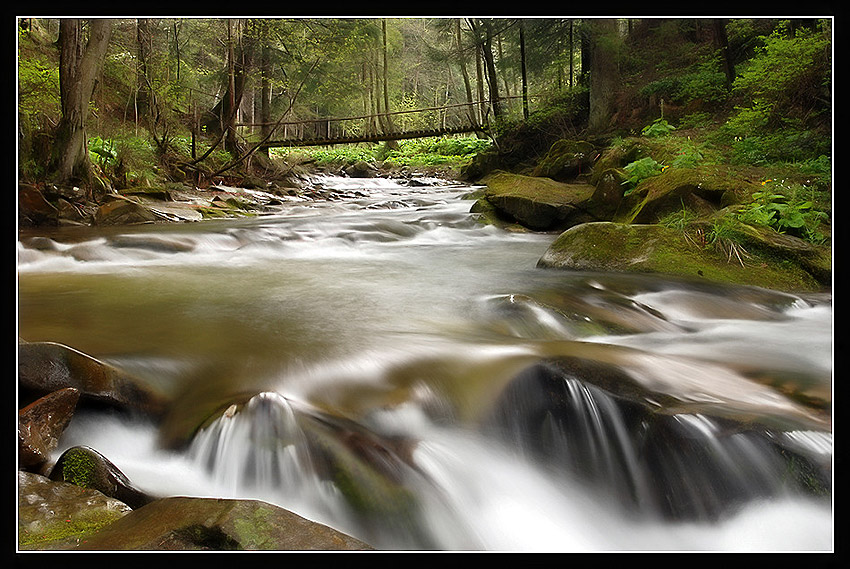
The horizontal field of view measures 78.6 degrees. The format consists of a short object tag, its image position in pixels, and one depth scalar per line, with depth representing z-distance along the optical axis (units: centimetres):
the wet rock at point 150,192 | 991
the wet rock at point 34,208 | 748
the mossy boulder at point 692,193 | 602
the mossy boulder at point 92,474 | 188
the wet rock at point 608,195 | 767
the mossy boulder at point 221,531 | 143
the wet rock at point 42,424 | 199
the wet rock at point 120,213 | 824
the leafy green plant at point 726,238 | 489
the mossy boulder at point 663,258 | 462
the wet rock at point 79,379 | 228
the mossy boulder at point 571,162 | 1052
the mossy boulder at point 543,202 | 817
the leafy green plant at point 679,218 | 564
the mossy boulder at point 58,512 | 153
